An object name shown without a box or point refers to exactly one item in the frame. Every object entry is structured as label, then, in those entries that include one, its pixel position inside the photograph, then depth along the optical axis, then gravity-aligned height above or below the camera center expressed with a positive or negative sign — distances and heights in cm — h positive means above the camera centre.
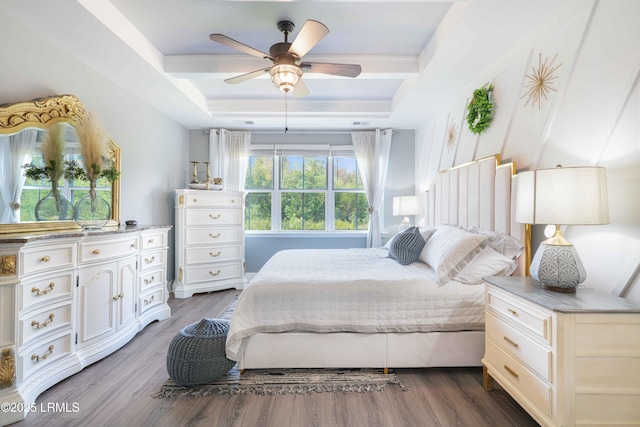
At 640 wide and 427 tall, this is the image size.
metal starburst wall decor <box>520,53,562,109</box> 199 +93
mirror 202 +41
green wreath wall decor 263 +95
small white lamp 409 +13
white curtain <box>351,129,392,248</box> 462 +76
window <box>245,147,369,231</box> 488 +31
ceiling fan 198 +112
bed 203 -70
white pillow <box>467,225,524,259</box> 214 -21
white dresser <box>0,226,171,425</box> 166 -64
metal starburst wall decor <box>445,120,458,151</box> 329 +90
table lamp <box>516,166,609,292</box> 140 +4
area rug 191 -112
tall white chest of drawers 397 -38
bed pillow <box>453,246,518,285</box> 211 -38
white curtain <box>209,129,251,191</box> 468 +89
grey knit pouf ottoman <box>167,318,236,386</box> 192 -94
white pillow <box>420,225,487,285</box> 214 -28
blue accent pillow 265 -28
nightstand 131 -65
